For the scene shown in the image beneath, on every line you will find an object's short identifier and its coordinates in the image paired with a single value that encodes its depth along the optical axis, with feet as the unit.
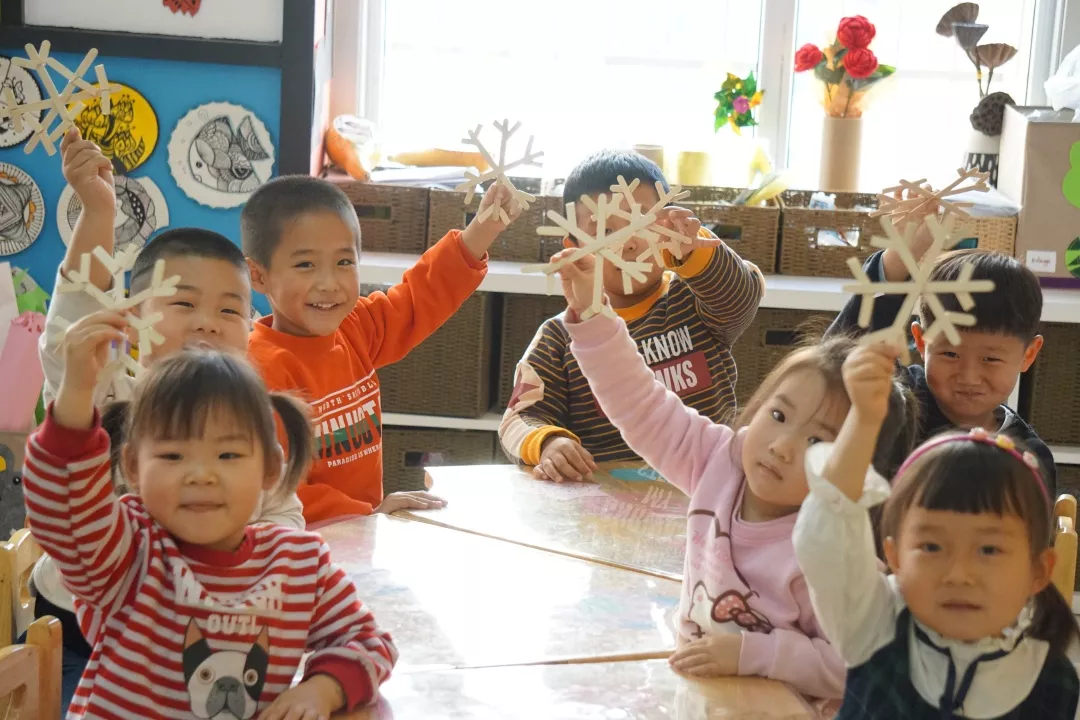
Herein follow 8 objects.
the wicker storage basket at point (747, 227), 10.14
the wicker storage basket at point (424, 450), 10.37
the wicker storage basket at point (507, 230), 10.21
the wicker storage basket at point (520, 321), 10.23
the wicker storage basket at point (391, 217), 10.35
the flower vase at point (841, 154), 11.00
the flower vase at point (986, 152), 10.96
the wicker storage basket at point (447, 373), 10.18
